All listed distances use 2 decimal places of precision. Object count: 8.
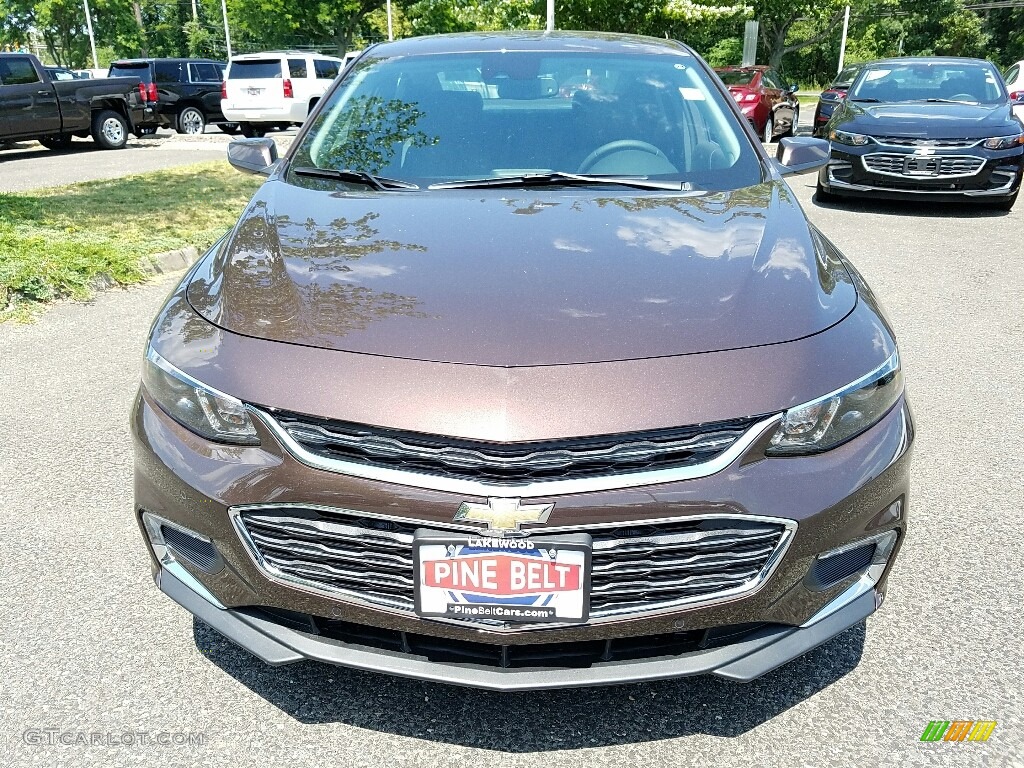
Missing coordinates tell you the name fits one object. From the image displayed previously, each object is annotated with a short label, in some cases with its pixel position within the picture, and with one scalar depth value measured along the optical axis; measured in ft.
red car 54.19
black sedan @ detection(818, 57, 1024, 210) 28.86
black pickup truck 47.85
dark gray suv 68.03
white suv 63.72
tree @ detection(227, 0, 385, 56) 163.53
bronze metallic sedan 5.78
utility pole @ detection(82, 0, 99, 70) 161.87
